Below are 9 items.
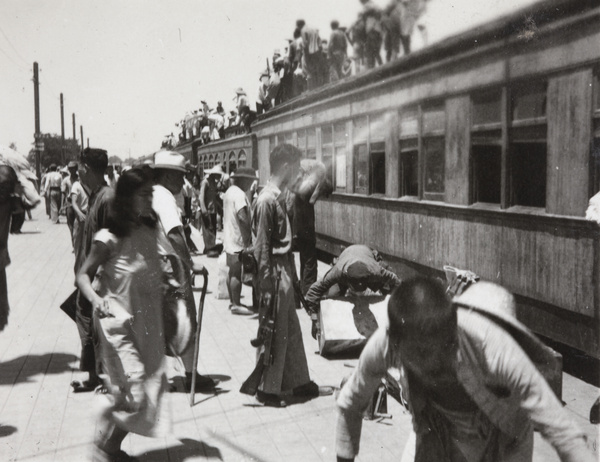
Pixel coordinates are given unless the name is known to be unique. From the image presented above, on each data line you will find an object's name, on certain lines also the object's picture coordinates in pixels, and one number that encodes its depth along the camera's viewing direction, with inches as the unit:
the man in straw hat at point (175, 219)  203.9
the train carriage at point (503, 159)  244.2
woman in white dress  155.4
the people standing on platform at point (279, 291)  211.3
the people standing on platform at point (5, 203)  211.3
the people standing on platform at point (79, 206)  301.0
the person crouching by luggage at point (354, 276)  265.4
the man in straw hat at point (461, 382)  84.6
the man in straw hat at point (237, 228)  335.6
